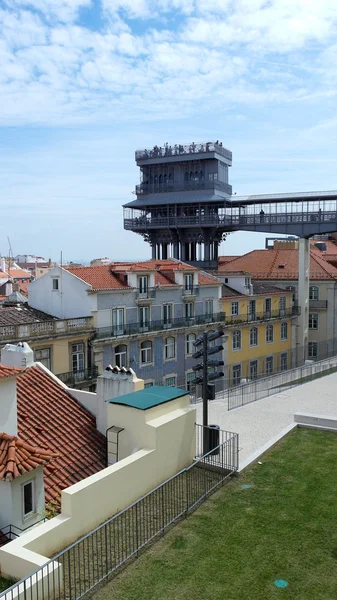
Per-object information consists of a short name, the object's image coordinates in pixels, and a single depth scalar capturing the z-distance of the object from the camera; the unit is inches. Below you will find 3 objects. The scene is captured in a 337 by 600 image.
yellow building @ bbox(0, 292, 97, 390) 1215.6
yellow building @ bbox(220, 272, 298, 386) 1802.4
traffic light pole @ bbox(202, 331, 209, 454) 680.4
